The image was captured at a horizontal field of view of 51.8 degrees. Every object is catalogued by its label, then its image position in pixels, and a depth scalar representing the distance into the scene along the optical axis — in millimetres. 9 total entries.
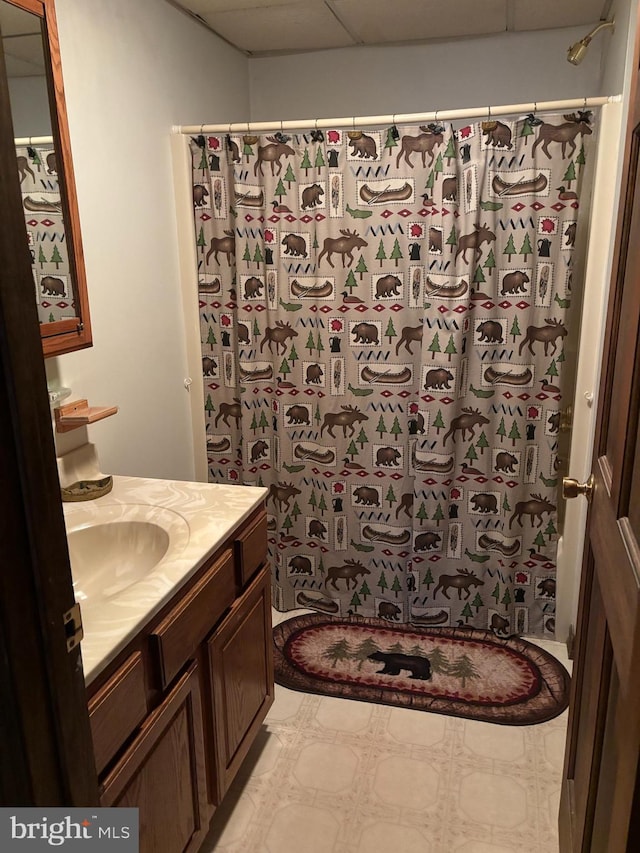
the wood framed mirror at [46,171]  1499
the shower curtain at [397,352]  2199
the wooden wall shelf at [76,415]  1751
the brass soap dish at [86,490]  1781
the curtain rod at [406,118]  2041
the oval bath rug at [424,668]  2180
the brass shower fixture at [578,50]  1976
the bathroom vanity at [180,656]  1199
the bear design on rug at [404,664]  2332
